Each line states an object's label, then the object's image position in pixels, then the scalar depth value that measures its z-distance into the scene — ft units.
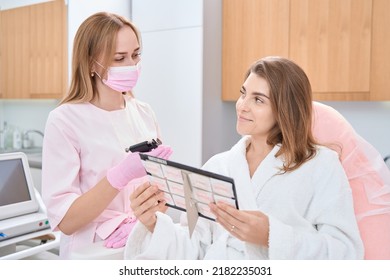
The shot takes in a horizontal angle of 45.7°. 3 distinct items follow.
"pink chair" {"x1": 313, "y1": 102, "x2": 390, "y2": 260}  3.90
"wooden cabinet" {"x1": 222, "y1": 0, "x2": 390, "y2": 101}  6.68
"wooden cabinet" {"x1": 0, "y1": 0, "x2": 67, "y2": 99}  9.31
